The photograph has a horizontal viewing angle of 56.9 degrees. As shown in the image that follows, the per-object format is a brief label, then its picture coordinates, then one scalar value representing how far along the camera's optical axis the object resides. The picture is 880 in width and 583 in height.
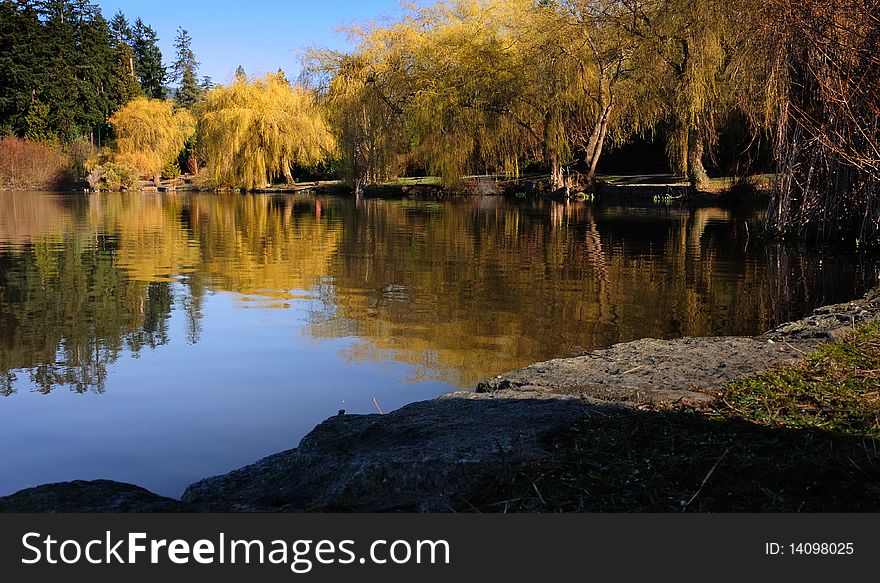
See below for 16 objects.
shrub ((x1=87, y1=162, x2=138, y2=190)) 48.03
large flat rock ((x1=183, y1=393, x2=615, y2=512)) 2.88
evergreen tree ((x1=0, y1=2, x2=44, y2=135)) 59.91
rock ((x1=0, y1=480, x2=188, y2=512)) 2.64
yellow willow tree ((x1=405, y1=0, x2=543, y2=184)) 30.75
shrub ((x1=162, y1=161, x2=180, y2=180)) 58.04
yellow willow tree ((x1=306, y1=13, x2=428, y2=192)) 33.62
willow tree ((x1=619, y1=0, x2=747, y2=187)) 22.22
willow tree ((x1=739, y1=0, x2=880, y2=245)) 10.29
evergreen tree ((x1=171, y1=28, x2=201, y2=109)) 83.25
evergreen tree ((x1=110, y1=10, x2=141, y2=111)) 67.25
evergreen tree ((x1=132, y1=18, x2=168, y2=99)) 80.00
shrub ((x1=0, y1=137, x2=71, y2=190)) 50.25
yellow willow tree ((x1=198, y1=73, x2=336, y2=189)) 39.94
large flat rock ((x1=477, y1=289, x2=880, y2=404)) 3.97
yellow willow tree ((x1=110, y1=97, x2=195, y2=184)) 50.85
